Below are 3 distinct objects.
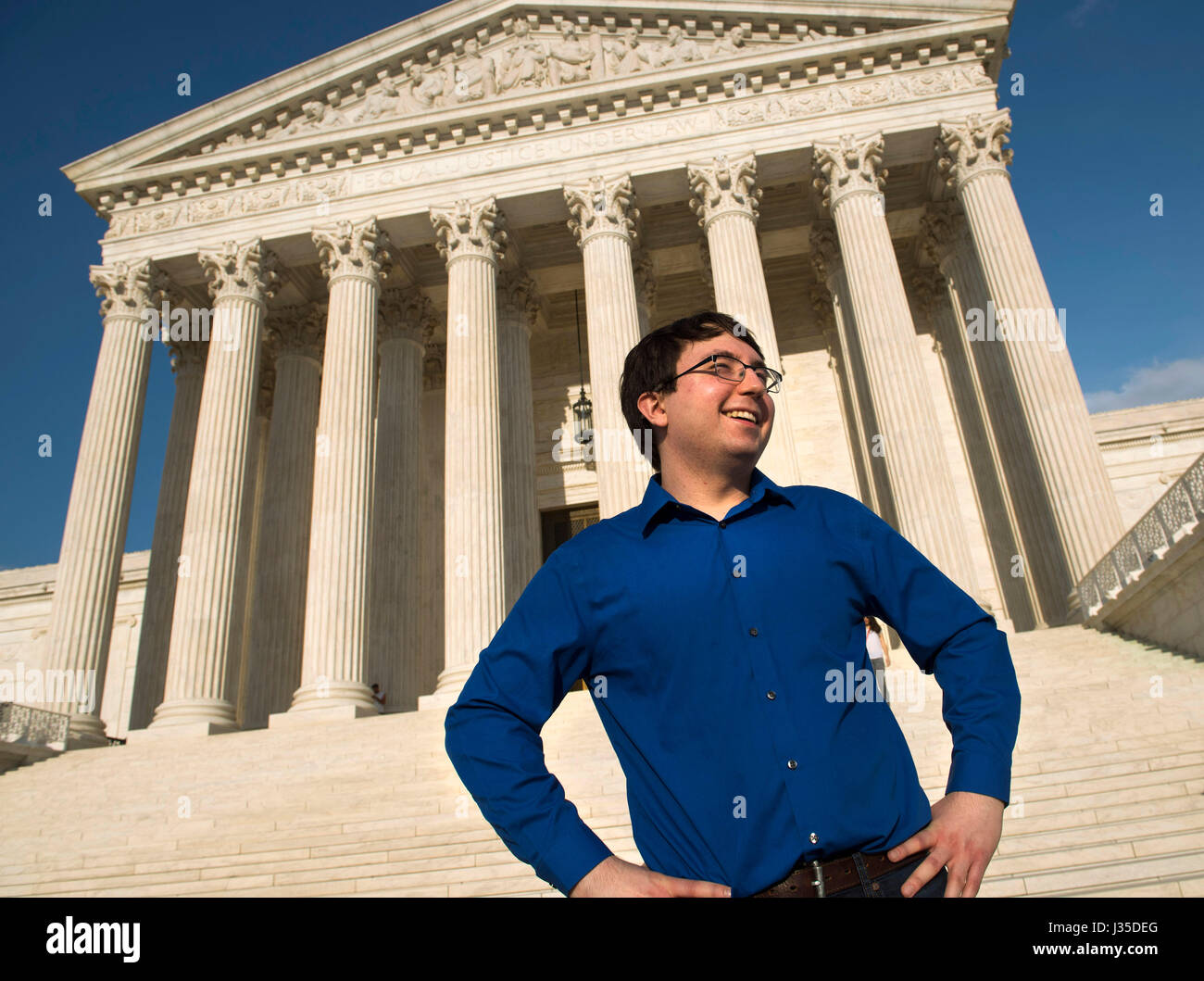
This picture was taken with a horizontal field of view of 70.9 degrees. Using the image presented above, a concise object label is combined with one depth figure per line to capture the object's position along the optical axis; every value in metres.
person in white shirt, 16.83
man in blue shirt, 2.13
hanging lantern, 29.62
